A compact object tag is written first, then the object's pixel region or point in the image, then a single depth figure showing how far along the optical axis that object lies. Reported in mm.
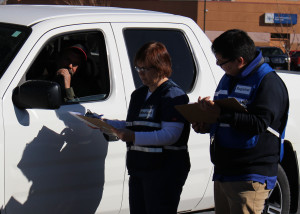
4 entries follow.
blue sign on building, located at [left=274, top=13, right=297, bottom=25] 57781
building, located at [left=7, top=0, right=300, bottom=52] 55375
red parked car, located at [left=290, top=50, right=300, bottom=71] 32000
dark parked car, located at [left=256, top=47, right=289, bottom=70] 33969
